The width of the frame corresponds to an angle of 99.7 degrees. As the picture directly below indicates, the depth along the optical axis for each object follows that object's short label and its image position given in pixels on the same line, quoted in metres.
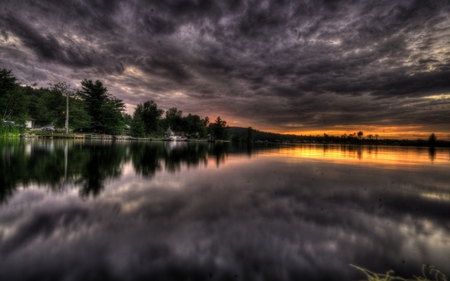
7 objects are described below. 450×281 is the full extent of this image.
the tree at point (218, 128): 143.88
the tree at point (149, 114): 90.64
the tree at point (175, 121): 120.94
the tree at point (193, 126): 122.50
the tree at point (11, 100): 39.22
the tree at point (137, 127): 77.81
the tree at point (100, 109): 59.31
